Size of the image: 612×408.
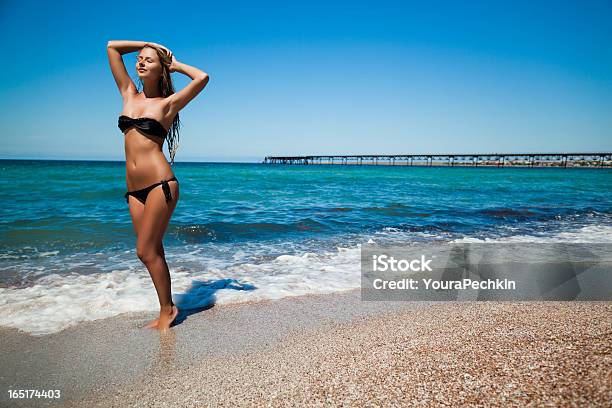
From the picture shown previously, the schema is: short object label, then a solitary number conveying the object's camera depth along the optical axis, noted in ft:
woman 8.80
